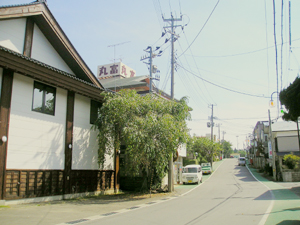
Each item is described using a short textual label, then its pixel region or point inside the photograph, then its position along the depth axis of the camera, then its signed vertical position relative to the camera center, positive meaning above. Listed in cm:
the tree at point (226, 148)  11538 +223
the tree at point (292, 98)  1552 +329
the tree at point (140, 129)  1571 +147
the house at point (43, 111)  1266 +231
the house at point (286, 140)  3909 +198
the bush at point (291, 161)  2959 -87
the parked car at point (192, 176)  2767 -241
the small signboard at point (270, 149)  3259 +52
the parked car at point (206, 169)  4122 -250
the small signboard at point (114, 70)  4425 +1419
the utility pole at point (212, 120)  5332 +674
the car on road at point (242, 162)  6056 -203
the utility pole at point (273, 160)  3042 -85
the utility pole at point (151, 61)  2543 +907
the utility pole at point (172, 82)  2045 +575
